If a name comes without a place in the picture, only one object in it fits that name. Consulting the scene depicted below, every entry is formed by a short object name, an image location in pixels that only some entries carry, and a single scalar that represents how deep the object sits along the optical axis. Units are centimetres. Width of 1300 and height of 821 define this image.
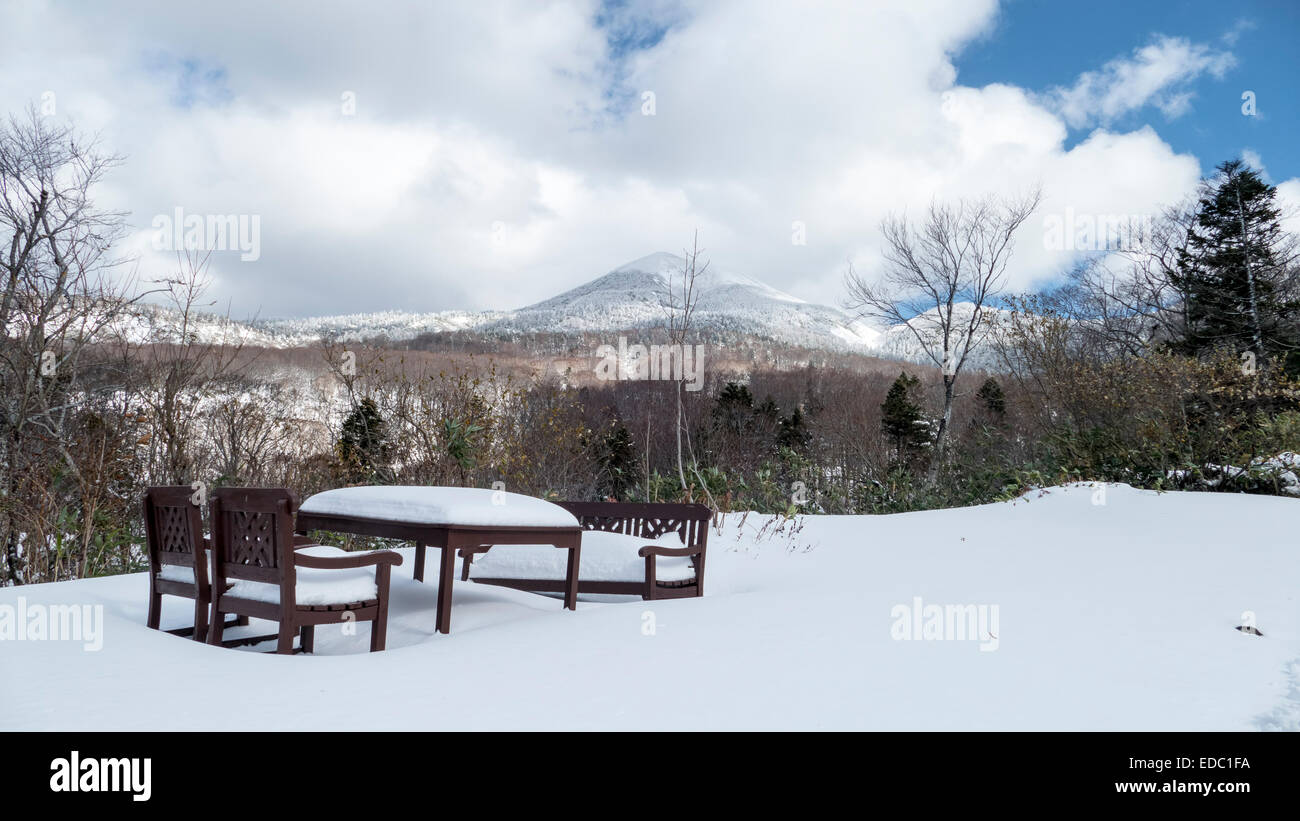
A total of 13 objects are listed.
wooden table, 450
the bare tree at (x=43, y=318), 726
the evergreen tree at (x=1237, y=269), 2344
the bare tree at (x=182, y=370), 866
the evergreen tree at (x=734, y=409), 2488
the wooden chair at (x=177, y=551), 420
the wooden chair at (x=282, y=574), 379
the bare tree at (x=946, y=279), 2011
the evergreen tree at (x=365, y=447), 1048
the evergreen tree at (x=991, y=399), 2433
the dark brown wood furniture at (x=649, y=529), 562
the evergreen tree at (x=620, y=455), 2084
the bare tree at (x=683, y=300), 1141
